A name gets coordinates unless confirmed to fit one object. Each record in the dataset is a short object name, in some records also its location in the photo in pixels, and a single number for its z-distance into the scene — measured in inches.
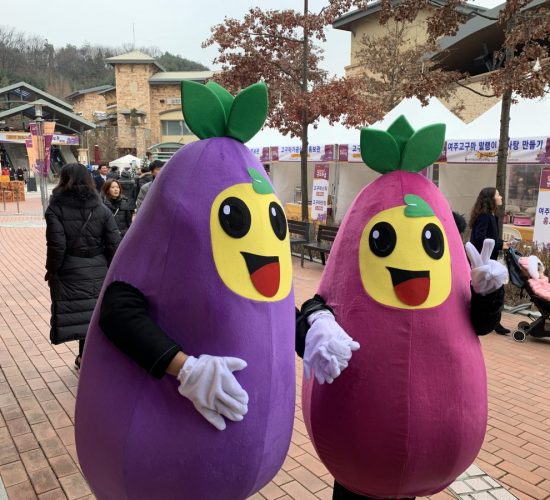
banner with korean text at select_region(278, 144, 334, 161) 501.4
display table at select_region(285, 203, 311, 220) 576.6
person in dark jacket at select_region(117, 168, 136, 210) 407.2
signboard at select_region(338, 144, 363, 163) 471.8
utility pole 416.7
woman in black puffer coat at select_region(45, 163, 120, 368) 155.3
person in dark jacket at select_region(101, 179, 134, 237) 243.0
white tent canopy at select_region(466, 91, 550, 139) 364.5
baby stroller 222.1
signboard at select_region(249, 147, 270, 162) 585.0
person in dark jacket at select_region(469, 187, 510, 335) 235.8
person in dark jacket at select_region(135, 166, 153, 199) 362.5
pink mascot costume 74.1
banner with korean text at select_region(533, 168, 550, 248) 335.7
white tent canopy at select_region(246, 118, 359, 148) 495.8
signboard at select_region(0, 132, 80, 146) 1330.0
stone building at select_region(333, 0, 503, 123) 740.0
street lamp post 581.5
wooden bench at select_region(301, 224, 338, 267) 361.7
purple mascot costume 61.4
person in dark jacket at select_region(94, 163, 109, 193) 509.0
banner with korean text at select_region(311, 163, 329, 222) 468.8
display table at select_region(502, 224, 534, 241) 394.3
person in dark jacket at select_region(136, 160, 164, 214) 297.3
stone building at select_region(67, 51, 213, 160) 2194.9
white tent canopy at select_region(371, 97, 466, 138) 458.9
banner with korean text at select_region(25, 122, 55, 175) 596.0
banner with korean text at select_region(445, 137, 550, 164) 345.7
